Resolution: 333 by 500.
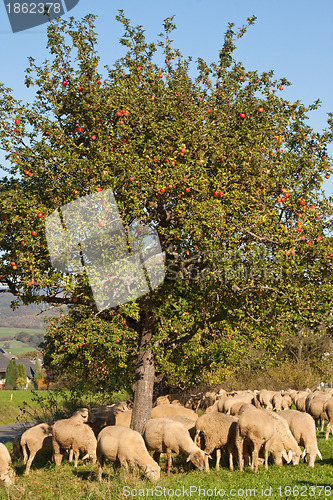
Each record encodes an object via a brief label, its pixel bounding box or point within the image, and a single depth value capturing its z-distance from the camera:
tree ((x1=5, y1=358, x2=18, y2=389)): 97.00
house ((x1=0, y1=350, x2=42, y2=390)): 104.19
